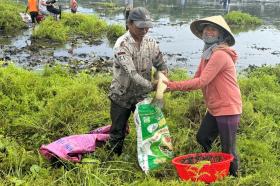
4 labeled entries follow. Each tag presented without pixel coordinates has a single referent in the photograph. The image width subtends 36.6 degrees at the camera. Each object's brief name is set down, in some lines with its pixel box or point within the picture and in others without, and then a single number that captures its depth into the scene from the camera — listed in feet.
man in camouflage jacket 14.60
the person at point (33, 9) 52.37
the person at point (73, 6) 67.68
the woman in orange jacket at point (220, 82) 14.07
